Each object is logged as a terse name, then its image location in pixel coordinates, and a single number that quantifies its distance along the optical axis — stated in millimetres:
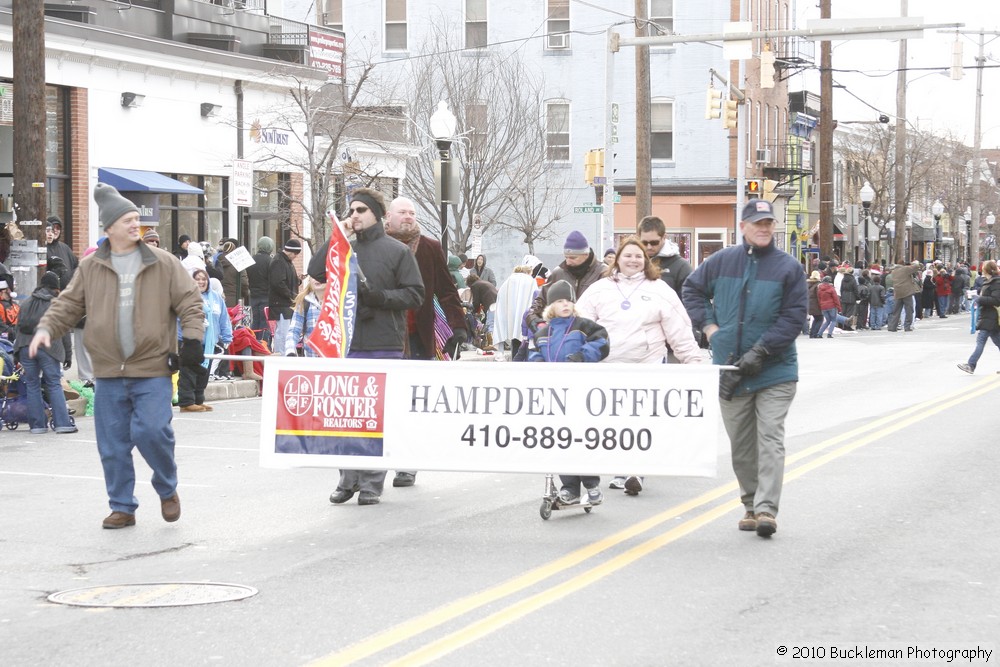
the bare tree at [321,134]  25562
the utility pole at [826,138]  42375
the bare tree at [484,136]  39906
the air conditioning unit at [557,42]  49094
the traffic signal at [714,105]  33344
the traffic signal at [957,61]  35875
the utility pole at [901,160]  53719
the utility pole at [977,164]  61322
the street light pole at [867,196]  47188
